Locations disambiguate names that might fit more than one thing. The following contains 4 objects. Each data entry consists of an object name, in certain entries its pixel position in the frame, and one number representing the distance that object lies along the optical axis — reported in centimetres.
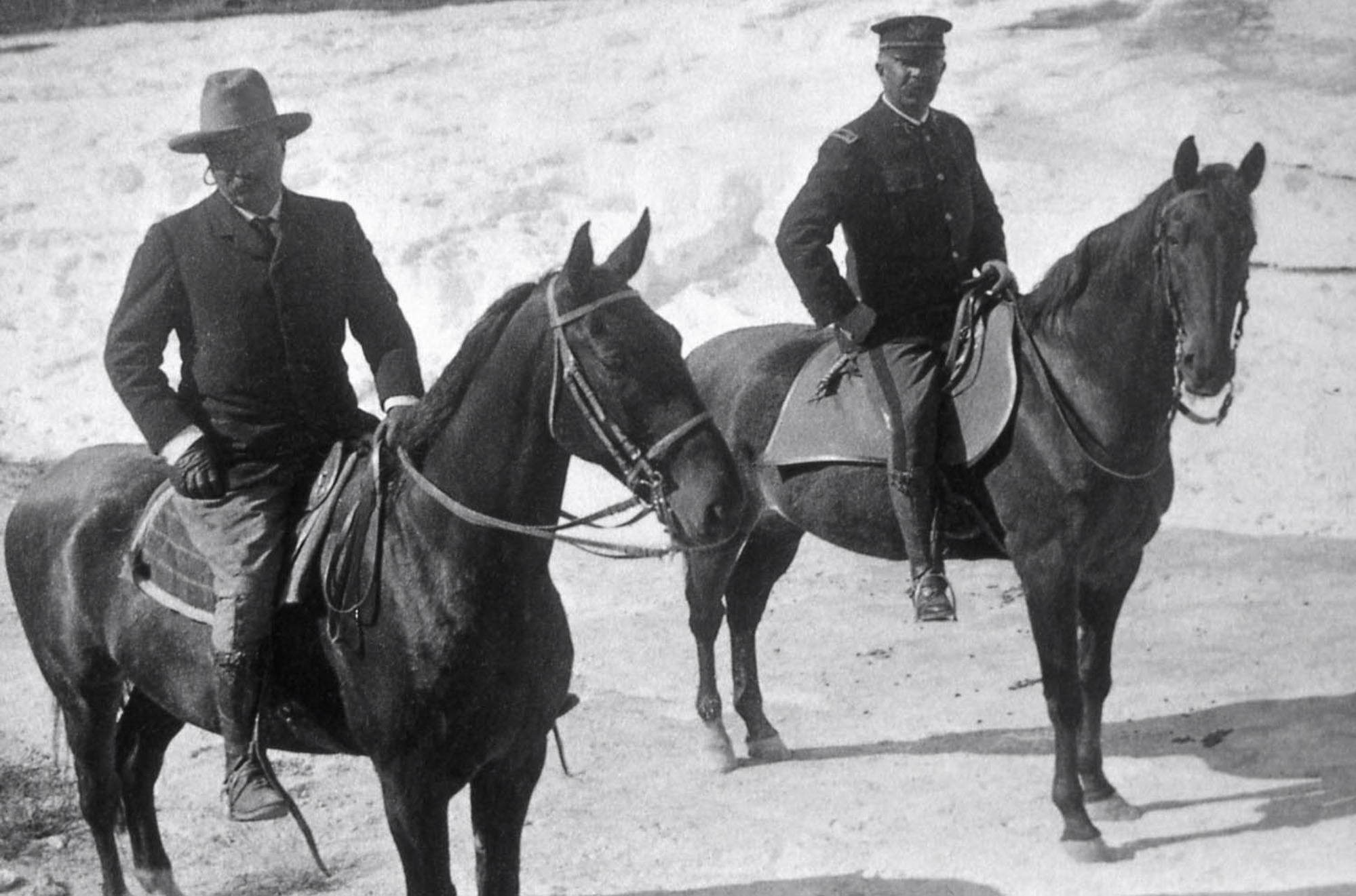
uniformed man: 729
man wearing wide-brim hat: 508
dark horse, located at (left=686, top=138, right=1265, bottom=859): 636
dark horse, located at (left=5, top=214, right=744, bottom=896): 434
